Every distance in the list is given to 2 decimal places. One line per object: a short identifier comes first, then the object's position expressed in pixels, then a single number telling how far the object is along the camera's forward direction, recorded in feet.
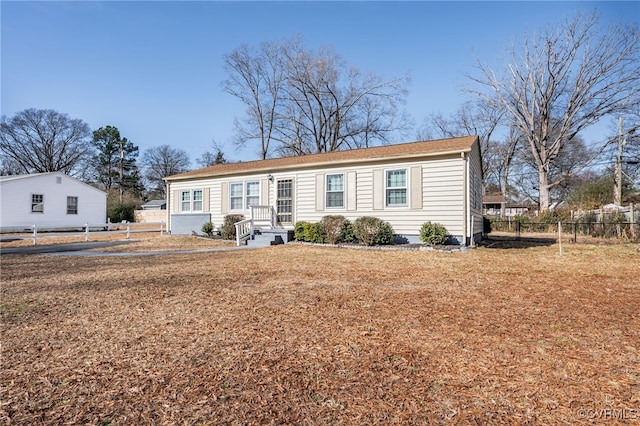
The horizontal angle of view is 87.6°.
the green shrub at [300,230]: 41.27
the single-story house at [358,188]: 34.81
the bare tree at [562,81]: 69.72
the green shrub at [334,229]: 38.65
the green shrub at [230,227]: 45.65
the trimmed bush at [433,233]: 33.99
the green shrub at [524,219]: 65.57
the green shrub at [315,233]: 39.83
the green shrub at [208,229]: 49.73
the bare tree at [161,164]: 157.89
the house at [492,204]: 133.39
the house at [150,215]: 95.35
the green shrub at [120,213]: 94.24
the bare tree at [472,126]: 101.01
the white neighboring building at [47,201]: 63.82
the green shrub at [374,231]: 36.24
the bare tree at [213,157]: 140.75
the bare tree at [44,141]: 119.14
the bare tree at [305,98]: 84.33
